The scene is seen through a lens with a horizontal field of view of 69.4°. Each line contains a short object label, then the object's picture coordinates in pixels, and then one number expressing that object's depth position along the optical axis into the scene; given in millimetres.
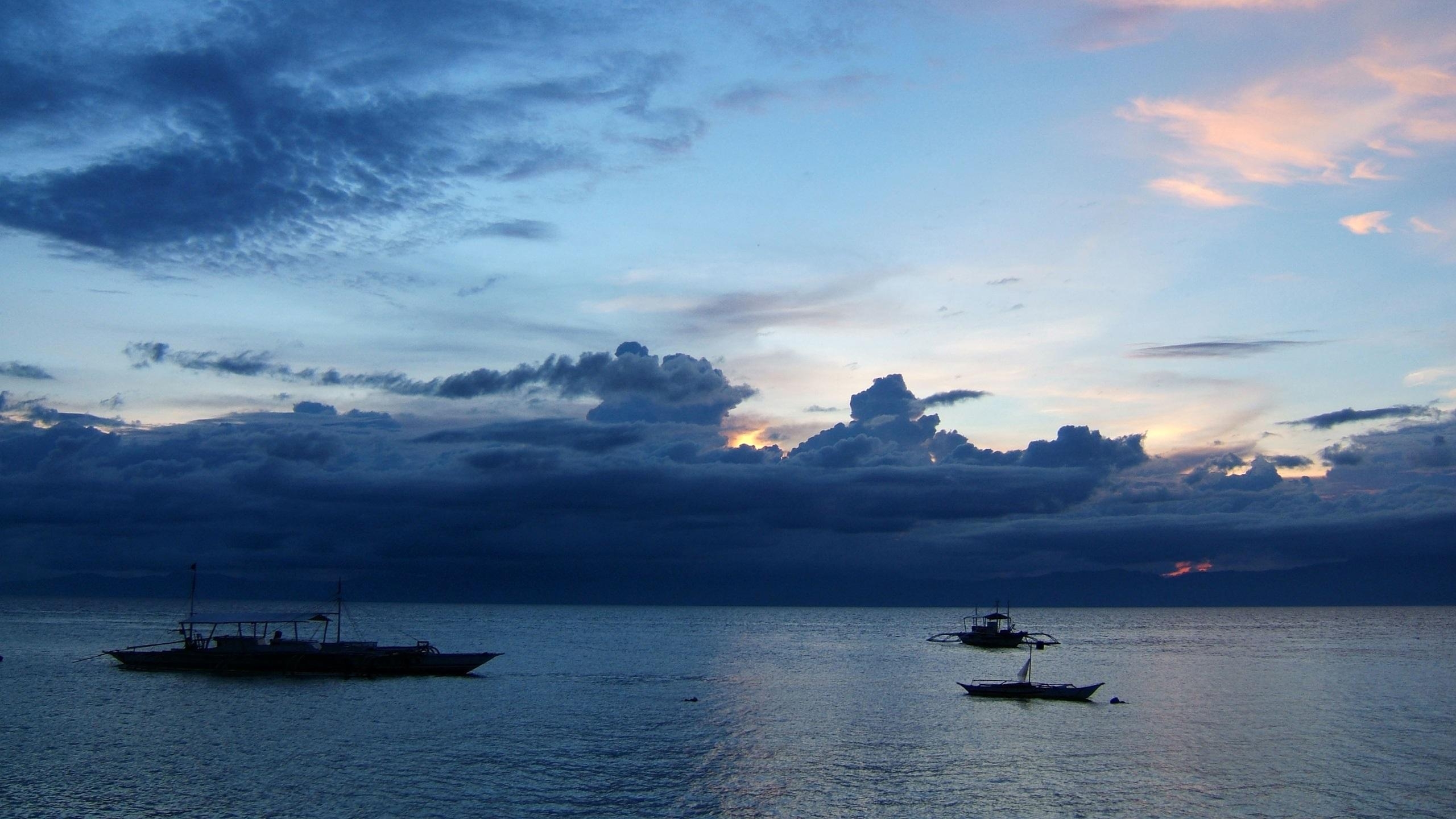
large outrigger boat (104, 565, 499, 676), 117125
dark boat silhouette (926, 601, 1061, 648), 186125
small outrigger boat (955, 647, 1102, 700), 101625
